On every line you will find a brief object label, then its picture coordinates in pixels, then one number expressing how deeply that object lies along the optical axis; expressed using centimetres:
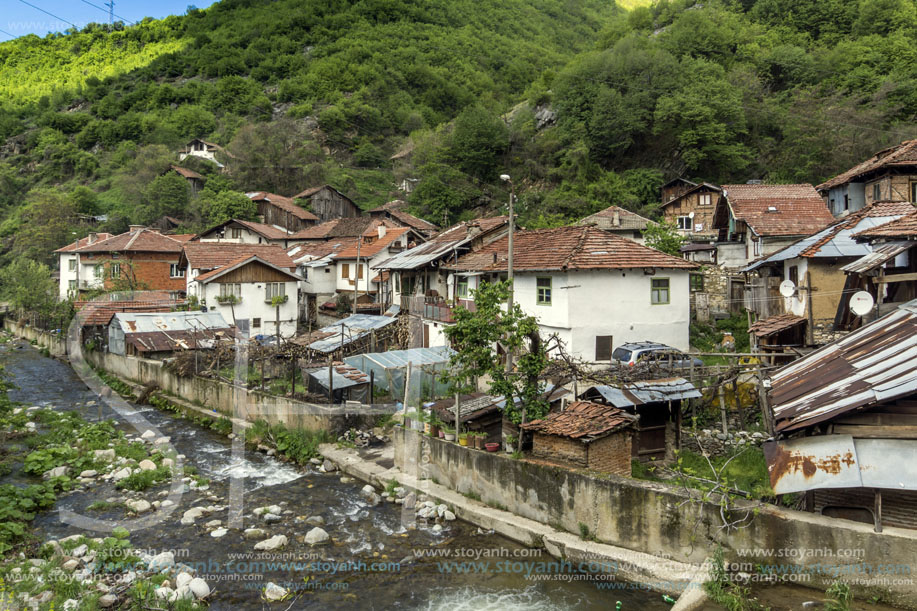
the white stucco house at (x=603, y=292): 1919
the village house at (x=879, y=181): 2222
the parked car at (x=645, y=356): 1600
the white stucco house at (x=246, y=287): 3083
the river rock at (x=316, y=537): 1166
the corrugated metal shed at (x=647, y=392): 1212
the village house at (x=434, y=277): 2533
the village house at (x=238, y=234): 4603
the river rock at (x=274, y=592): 958
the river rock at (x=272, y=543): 1134
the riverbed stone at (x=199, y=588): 952
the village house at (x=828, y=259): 1650
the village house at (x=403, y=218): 4556
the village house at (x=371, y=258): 3431
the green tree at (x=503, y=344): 1236
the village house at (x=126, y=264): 3875
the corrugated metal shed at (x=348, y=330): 2284
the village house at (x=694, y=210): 3688
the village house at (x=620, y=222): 3597
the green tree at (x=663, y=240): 2641
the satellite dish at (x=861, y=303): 1105
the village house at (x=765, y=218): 2467
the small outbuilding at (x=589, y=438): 1097
